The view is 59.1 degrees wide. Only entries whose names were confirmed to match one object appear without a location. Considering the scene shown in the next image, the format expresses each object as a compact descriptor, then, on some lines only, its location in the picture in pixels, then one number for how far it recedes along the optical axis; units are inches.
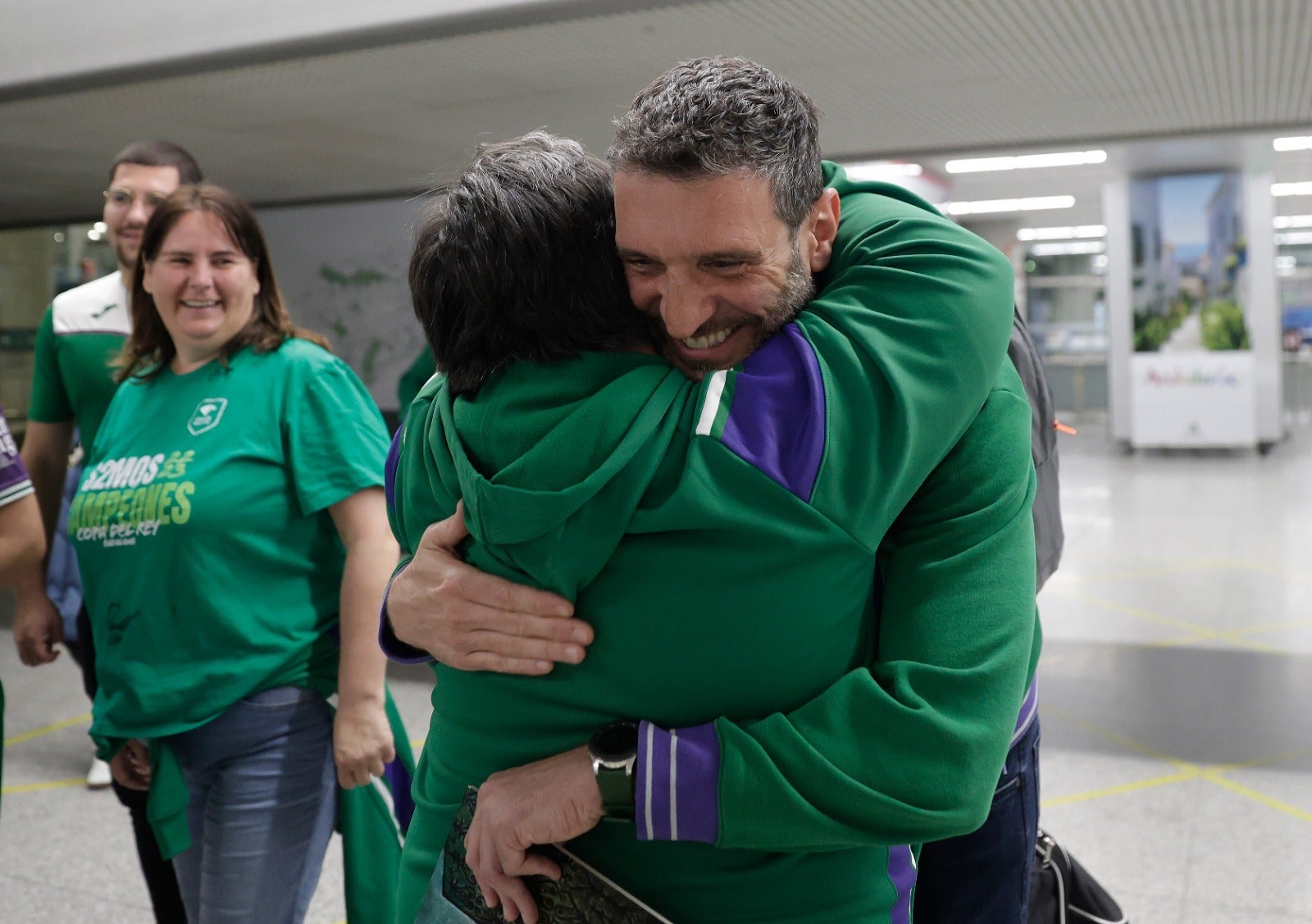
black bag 84.9
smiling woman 84.4
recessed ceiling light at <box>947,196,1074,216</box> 807.1
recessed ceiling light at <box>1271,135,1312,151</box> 505.0
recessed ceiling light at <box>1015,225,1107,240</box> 1045.8
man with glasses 113.8
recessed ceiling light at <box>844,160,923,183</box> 454.9
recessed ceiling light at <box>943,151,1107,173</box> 550.3
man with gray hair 42.1
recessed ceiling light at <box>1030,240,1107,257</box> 1181.1
